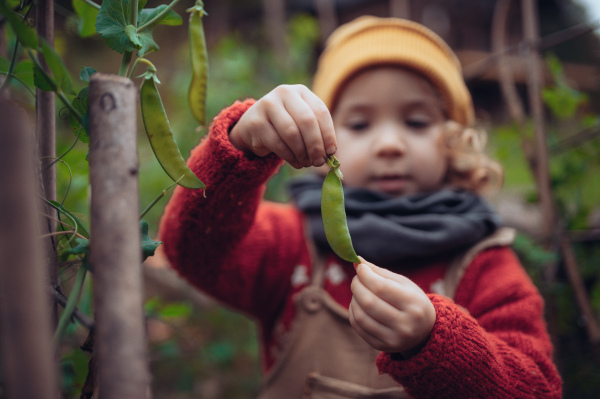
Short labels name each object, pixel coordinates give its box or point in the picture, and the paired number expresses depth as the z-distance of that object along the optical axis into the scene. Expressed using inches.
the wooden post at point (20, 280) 12.4
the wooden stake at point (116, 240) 14.3
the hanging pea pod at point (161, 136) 21.3
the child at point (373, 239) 25.9
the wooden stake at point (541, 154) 55.1
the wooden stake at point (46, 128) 22.1
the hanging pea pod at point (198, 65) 27.1
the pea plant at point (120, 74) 18.3
